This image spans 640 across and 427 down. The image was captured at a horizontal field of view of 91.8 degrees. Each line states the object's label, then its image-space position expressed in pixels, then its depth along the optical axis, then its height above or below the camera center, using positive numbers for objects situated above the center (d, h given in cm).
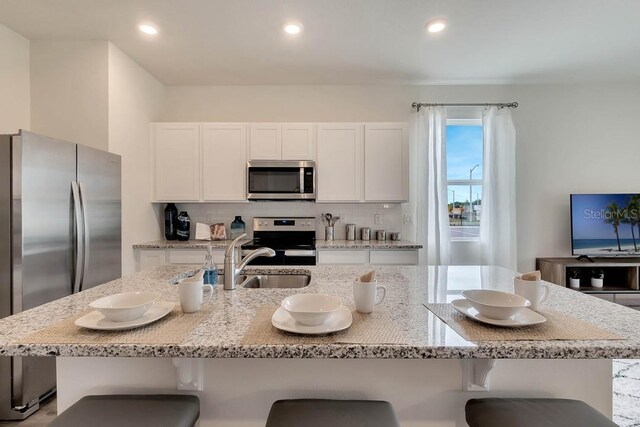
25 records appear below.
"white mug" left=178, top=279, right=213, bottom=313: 106 -27
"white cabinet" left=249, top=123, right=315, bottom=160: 338 +80
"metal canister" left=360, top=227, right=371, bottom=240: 362 -21
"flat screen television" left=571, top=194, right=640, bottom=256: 349 -11
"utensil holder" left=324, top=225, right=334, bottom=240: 361 -20
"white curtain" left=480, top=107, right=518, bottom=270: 355 +31
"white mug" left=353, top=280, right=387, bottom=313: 104 -27
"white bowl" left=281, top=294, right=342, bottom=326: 87 -28
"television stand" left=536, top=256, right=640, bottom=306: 328 -67
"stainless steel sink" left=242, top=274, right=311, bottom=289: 184 -39
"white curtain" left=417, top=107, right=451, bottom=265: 356 +30
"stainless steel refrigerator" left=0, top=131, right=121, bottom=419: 175 -11
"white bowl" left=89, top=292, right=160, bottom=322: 91 -28
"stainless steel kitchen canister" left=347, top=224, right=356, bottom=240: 360 -20
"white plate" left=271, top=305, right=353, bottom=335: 87 -32
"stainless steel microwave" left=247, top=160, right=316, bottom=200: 330 +38
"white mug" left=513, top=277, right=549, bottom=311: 103 -26
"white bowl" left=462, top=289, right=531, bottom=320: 92 -28
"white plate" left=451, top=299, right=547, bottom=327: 92 -32
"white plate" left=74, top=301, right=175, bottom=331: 89 -32
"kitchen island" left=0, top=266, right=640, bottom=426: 109 -58
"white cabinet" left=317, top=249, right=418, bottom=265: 316 -42
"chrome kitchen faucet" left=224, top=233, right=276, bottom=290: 139 -24
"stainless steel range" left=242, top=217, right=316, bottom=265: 360 -18
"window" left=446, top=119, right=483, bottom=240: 381 +47
